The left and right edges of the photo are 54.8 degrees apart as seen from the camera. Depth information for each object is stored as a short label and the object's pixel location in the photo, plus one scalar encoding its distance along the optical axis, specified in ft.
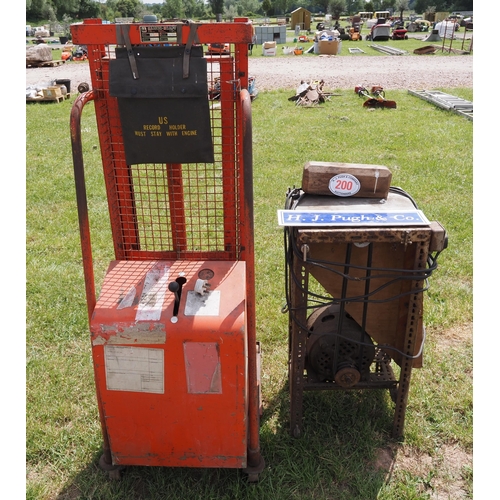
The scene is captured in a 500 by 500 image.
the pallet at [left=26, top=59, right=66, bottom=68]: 69.51
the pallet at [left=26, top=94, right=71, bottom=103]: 42.32
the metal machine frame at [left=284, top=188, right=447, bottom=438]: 7.86
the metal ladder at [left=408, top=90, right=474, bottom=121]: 34.20
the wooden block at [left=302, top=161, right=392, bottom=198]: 8.54
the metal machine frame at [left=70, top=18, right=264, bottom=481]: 7.27
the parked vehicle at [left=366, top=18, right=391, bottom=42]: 108.17
